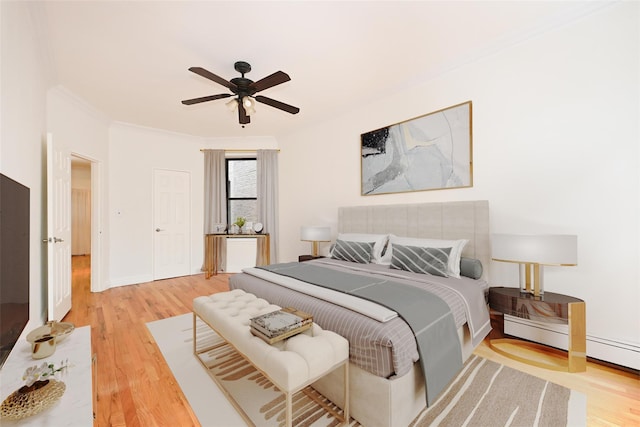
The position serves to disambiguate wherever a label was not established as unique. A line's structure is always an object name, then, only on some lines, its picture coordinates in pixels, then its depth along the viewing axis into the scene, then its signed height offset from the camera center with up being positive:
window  5.79 +0.53
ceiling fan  2.40 +1.20
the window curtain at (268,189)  5.37 +0.49
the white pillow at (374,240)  3.25 -0.34
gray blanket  1.59 -0.69
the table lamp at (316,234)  4.11 -0.32
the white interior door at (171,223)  5.03 -0.17
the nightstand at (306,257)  4.14 -0.69
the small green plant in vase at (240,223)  5.37 -0.19
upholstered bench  1.32 -0.75
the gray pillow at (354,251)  3.22 -0.47
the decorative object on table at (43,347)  1.33 -0.66
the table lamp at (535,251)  2.02 -0.31
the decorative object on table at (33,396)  0.91 -0.65
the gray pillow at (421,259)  2.52 -0.46
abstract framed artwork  2.92 +0.71
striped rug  1.58 -1.21
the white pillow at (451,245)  2.55 -0.33
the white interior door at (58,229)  2.67 -0.16
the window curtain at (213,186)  5.45 +0.56
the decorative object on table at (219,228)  5.39 -0.29
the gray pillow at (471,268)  2.56 -0.53
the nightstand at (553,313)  2.02 -0.79
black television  1.11 -0.23
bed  1.47 -0.64
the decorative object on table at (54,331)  1.41 -0.64
